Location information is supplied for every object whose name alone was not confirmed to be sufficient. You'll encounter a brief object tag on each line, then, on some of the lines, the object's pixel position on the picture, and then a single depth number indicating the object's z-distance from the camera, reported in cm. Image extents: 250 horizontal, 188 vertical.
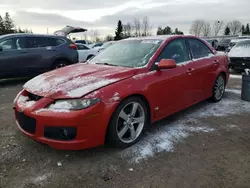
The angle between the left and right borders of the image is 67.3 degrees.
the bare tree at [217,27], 6197
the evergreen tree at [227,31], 6077
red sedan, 218
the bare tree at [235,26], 6246
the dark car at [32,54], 576
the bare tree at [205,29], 5927
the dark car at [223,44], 1942
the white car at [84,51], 976
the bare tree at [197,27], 5869
